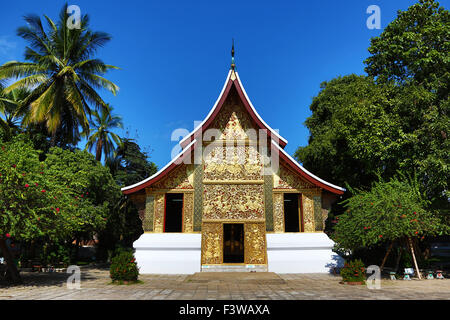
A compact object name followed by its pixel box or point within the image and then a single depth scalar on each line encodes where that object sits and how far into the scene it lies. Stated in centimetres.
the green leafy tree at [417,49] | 1288
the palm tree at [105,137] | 2825
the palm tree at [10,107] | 1722
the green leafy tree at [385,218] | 982
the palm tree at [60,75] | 1567
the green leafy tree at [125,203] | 2131
